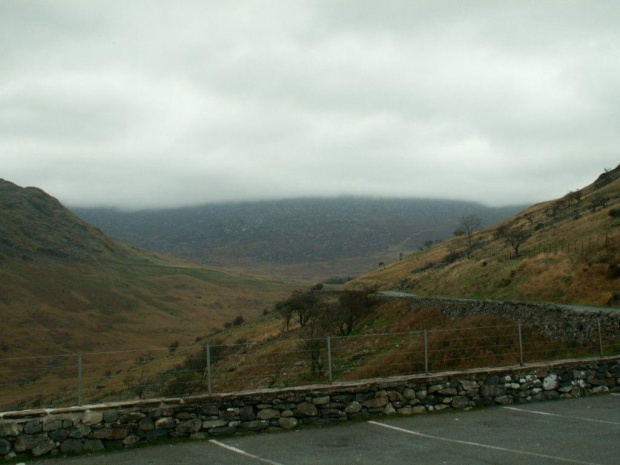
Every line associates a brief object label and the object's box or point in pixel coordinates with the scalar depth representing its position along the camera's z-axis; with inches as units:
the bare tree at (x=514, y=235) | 2159.0
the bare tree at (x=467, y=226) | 3444.9
